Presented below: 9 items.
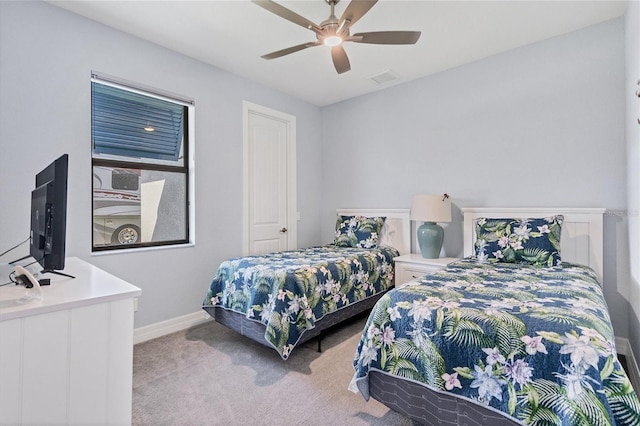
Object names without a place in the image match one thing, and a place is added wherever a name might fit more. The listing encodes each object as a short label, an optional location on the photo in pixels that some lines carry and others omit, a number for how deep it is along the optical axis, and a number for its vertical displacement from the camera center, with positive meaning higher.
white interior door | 3.66 +0.45
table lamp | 3.17 -0.02
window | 2.67 +0.46
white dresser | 0.98 -0.49
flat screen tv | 1.34 -0.01
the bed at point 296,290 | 2.25 -0.63
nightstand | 3.02 -0.51
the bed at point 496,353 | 1.10 -0.59
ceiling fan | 1.88 +1.28
